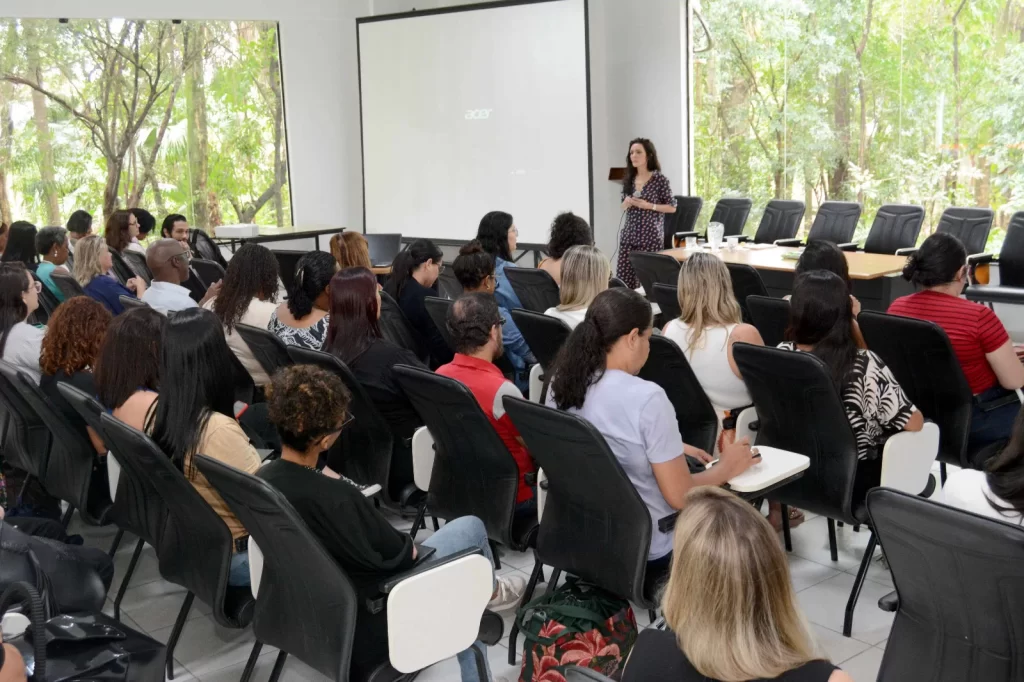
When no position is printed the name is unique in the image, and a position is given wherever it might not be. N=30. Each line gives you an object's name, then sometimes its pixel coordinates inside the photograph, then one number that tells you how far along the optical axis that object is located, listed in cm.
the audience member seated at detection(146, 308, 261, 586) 312
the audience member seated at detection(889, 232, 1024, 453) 403
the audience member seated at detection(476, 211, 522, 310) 616
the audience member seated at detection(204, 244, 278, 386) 505
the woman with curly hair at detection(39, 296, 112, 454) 401
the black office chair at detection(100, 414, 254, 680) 285
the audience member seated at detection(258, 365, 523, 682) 251
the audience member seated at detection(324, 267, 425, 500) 396
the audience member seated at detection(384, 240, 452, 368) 536
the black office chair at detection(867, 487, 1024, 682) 194
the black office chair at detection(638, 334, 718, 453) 383
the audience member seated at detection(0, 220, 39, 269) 806
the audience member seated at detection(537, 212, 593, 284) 602
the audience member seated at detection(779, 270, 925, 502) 338
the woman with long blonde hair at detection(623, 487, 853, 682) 159
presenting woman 832
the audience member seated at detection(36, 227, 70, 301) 703
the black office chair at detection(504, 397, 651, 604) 276
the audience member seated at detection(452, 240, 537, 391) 507
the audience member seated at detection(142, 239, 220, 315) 572
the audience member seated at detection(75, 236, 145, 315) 605
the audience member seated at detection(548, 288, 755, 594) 283
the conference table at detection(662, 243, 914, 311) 654
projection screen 1001
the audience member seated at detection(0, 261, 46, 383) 456
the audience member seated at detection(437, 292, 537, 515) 350
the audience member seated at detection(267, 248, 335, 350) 467
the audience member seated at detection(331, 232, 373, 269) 620
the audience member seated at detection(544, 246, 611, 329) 484
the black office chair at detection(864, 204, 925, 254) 800
